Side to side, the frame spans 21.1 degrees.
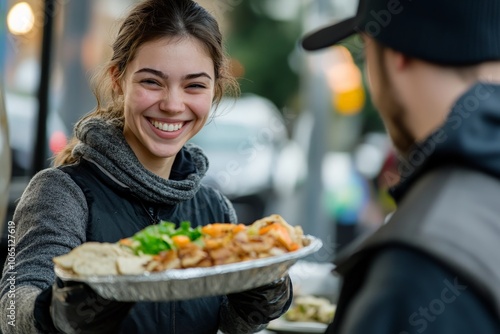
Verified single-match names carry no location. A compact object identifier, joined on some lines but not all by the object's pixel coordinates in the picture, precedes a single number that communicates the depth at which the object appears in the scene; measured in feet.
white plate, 16.65
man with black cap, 6.26
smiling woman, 11.49
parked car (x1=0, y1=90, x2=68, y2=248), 40.14
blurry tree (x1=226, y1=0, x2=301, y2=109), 80.20
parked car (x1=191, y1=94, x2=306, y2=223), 54.94
